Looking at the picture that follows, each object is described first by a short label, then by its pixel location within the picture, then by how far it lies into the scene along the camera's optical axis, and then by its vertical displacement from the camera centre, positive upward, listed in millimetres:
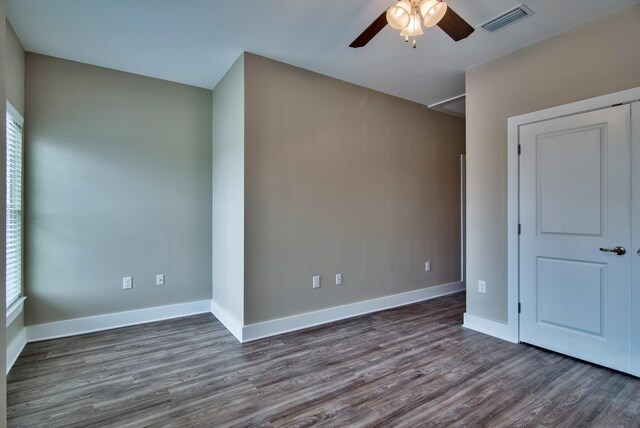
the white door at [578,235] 2506 -196
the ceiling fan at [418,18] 1939 +1243
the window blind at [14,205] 2760 +94
